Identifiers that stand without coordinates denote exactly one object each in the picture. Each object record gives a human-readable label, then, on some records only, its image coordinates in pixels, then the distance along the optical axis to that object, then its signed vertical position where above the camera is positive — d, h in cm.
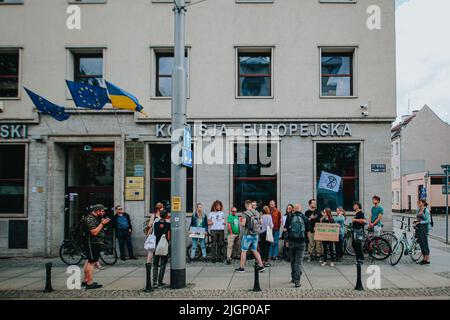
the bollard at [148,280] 942 -249
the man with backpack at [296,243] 995 -172
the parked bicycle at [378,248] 1303 -238
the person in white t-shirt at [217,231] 1345 -192
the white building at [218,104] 1472 +253
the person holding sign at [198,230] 1343 -188
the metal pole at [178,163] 974 +24
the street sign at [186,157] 988 +39
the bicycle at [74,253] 1329 -266
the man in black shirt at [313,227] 1335 -178
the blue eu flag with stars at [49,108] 1320 +214
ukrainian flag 1253 +230
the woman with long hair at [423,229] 1255 -169
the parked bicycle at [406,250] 1249 -243
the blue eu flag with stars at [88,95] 1274 +245
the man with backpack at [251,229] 1112 -152
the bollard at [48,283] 955 -262
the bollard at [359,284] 938 -254
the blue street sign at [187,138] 996 +85
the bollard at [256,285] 941 -259
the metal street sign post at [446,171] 1766 +15
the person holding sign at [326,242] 1254 -214
